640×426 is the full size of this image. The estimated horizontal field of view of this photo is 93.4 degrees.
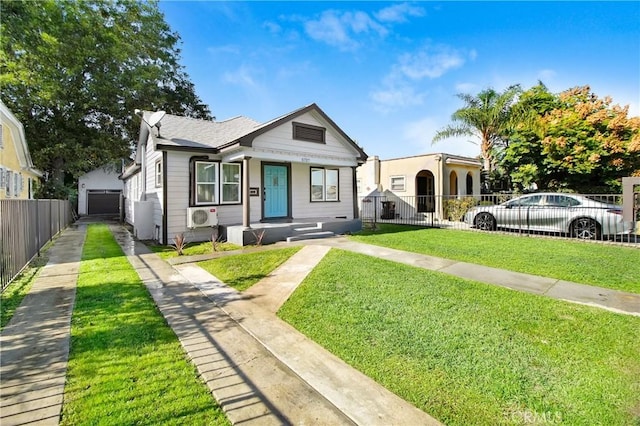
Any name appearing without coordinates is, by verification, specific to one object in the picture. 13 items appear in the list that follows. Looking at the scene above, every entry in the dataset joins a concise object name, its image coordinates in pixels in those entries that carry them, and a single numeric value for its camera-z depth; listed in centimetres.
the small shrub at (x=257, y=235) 967
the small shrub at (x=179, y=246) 844
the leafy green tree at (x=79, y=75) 1847
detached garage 2692
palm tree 1981
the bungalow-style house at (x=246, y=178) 1025
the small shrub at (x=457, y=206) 1694
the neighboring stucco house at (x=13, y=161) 1314
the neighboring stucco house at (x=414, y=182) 1831
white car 947
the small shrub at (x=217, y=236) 1084
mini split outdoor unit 1024
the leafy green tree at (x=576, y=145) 1620
